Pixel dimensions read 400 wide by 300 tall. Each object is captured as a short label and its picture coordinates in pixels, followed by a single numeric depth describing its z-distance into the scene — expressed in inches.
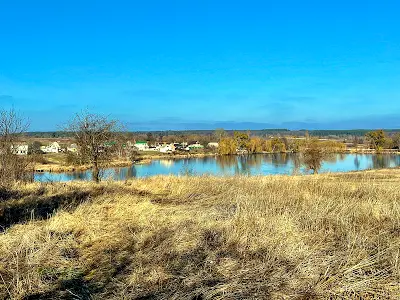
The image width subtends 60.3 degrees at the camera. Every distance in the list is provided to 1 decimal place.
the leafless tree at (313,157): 1416.1
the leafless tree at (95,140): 587.2
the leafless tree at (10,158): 537.3
